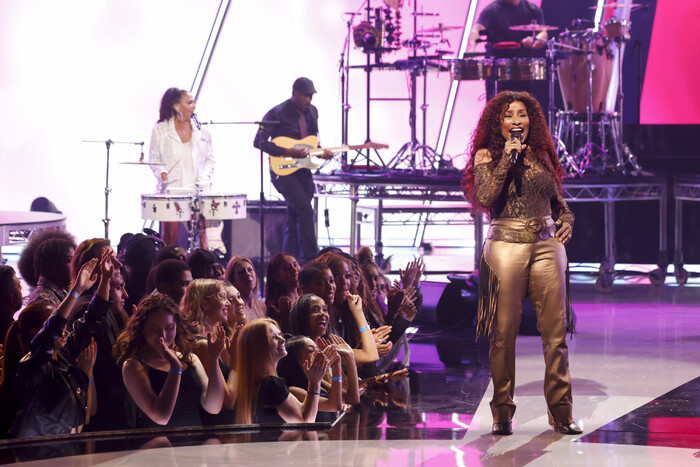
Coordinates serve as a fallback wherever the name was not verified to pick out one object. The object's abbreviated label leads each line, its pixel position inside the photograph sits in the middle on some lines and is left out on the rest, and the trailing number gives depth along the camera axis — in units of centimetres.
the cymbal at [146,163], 1669
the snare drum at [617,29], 1850
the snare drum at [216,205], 1677
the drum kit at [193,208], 1641
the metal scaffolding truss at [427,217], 2157
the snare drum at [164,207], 1639
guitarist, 1862
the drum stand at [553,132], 1833
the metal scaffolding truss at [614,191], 1809
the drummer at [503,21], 1975
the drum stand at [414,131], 1994
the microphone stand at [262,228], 1557
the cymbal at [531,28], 1859
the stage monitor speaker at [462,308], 1379
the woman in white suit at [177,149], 1734
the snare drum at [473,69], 1922
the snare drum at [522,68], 1897
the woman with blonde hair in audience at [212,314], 815
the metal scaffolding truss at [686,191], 1803
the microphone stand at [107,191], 1616
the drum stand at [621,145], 1879
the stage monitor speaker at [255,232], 2050
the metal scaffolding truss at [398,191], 1908
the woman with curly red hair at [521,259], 805
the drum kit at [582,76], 1878
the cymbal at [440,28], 2013
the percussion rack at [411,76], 2000
